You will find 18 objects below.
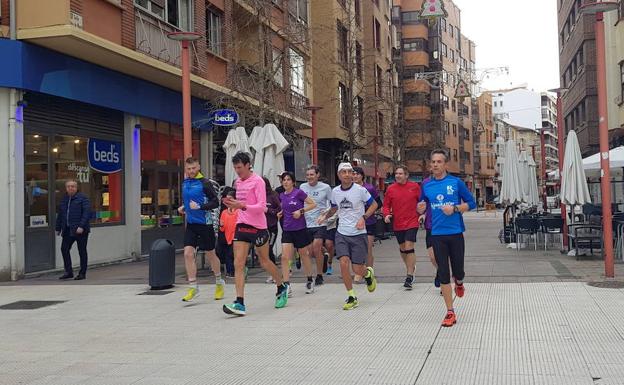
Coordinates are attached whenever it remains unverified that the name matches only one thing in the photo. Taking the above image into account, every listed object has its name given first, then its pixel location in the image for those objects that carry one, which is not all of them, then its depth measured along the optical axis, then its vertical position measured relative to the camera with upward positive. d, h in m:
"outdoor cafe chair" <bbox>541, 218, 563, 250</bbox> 14.76 -0.50
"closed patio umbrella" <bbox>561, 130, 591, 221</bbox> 12.99 +0.50
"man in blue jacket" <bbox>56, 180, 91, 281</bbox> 11.84 -0.18
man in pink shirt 7.48 -0.13
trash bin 9.94 -0.84
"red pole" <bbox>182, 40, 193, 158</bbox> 11.14 +2.11
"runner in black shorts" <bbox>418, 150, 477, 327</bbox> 6.70 -0.21
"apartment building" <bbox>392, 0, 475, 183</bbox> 53.16 +11.99
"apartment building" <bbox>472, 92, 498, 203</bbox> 88.51 +8.49
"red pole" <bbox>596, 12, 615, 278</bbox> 9.73 +0.82
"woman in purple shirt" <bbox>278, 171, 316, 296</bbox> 8.91 -0.32
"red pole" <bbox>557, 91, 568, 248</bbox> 17.01 +1.94
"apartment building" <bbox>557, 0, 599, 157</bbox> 29.38 +6.83
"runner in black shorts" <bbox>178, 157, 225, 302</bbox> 8.57 -0.12
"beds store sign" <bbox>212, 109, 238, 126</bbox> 14.42 +2.18
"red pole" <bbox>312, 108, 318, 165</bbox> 17.66 +2.11
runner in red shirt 9.16 -0.06
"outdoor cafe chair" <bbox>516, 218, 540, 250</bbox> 14.84 -0.56
